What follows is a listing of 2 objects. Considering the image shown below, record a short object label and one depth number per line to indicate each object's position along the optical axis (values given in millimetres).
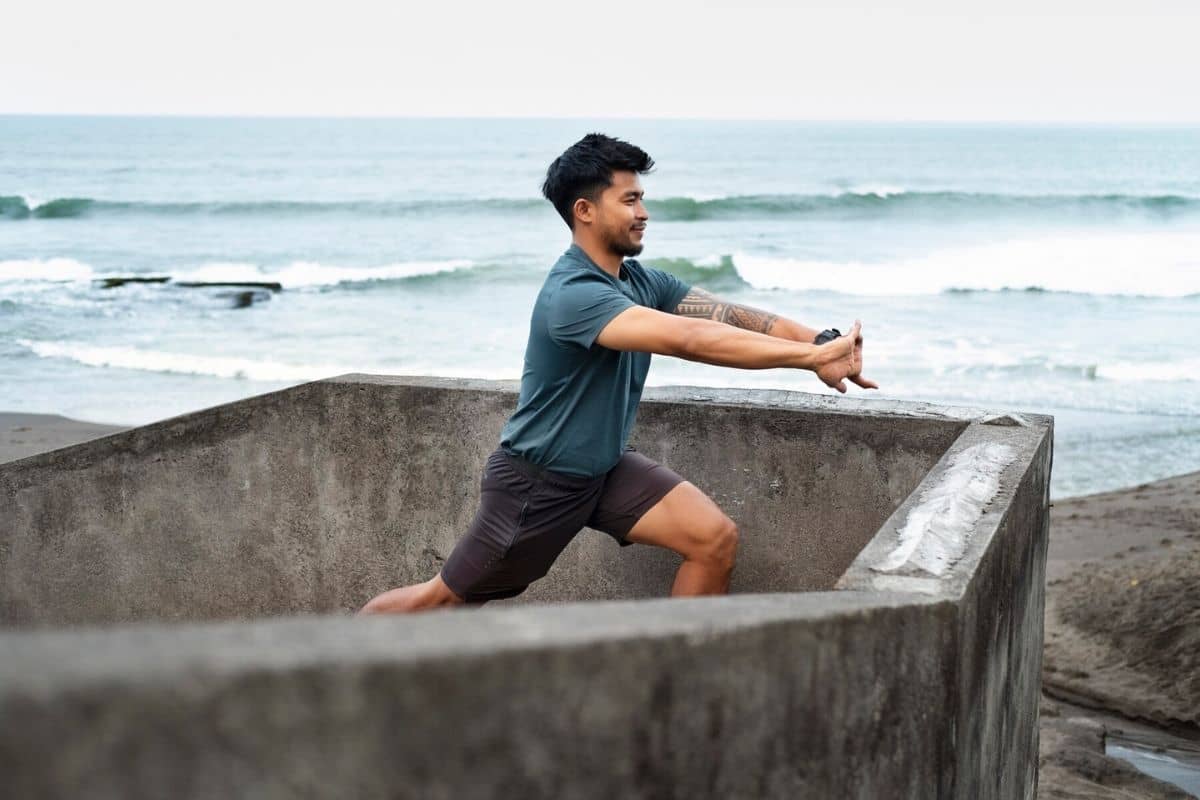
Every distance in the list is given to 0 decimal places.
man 3727
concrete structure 1378
